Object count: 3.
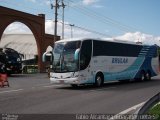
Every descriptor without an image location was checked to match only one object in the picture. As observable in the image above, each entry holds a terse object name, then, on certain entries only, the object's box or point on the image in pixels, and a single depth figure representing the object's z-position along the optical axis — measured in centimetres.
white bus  2173
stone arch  4741
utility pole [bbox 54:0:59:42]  4319
